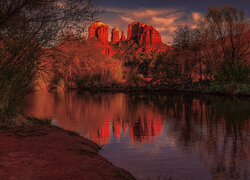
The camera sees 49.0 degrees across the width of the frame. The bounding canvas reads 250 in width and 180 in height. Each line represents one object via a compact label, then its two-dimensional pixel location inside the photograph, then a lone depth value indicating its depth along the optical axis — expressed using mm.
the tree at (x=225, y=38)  44688
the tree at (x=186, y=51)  51719
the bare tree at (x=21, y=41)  11625
